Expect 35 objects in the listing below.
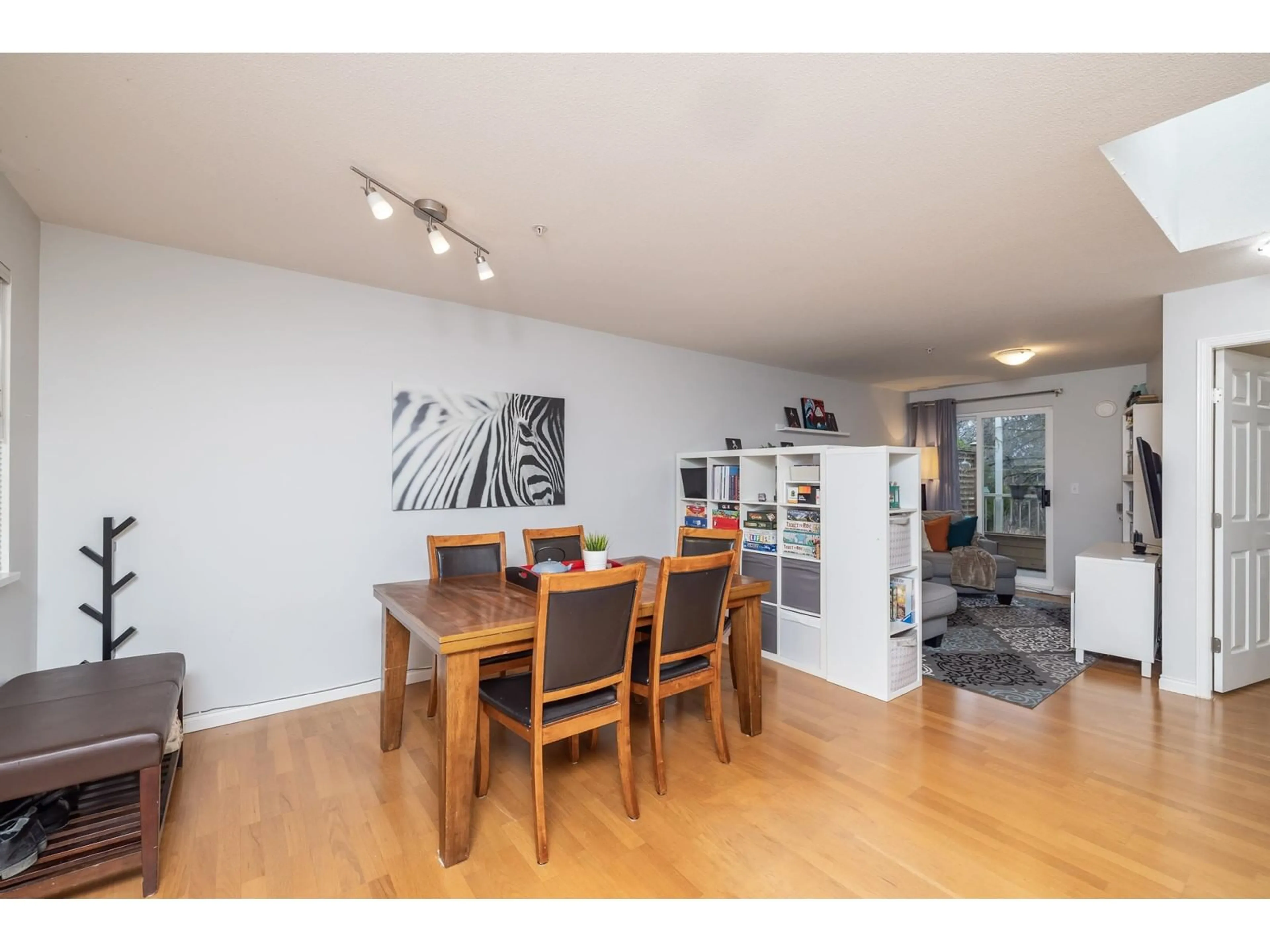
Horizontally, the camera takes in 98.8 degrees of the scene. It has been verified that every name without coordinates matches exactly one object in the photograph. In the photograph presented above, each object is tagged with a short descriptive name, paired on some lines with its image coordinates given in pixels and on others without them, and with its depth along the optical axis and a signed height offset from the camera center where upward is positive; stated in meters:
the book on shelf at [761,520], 3.83 -0.31
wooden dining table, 1.75 -0.64
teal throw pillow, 5.63 -0.58
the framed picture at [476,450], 3.29 +0.17
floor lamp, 6.56 +0.16
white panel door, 3.13 -0.27
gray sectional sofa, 4.06 -0.92
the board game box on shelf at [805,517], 3.54 -0.26
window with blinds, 2.03 +0.19
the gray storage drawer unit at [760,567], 3.83 -0.65
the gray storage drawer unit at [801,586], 3.54 -0.72
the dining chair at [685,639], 2.19 -0.69
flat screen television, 3.28 +0.03
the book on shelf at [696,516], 4.45 -0.32
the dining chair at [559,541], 3.26 -0.40
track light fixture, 1.85 +1.04
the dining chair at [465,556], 2.93 -0.45
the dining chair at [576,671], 1.79 -0.69
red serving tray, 2.49 -0.47
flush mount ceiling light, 4.61 +1.04
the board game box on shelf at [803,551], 3.53 -0.49
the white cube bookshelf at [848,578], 3.12 -0.63
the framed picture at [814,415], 5.81 +0.67
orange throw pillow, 5.52 -0.57
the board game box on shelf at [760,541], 3.84 -0.46
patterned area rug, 3.30 -1.25
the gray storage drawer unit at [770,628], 3.84 -1.08
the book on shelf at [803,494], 3.58 -0.11
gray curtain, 6.62 +0.39
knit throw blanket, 5.29 -0.90
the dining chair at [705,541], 2.99 -0.37
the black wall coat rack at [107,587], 2.42 -0.50
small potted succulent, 2.49 -0.36
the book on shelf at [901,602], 3.20 -0.74
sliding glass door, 6.12 -0.03
